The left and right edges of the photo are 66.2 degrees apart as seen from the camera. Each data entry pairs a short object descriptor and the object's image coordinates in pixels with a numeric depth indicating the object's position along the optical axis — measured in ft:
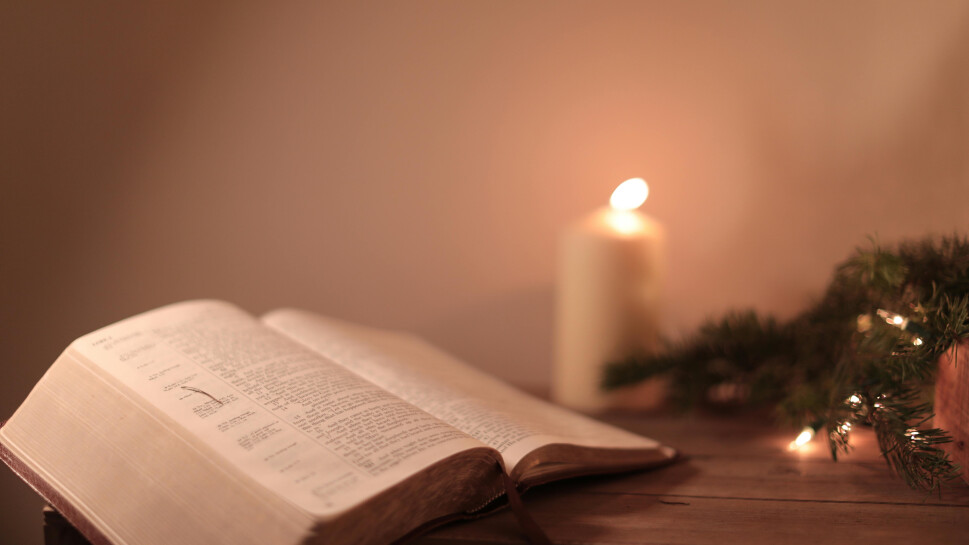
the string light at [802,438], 2.12
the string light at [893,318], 1.87
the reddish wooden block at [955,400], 1.68
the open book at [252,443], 1.29
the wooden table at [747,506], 1.53
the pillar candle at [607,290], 2.41
